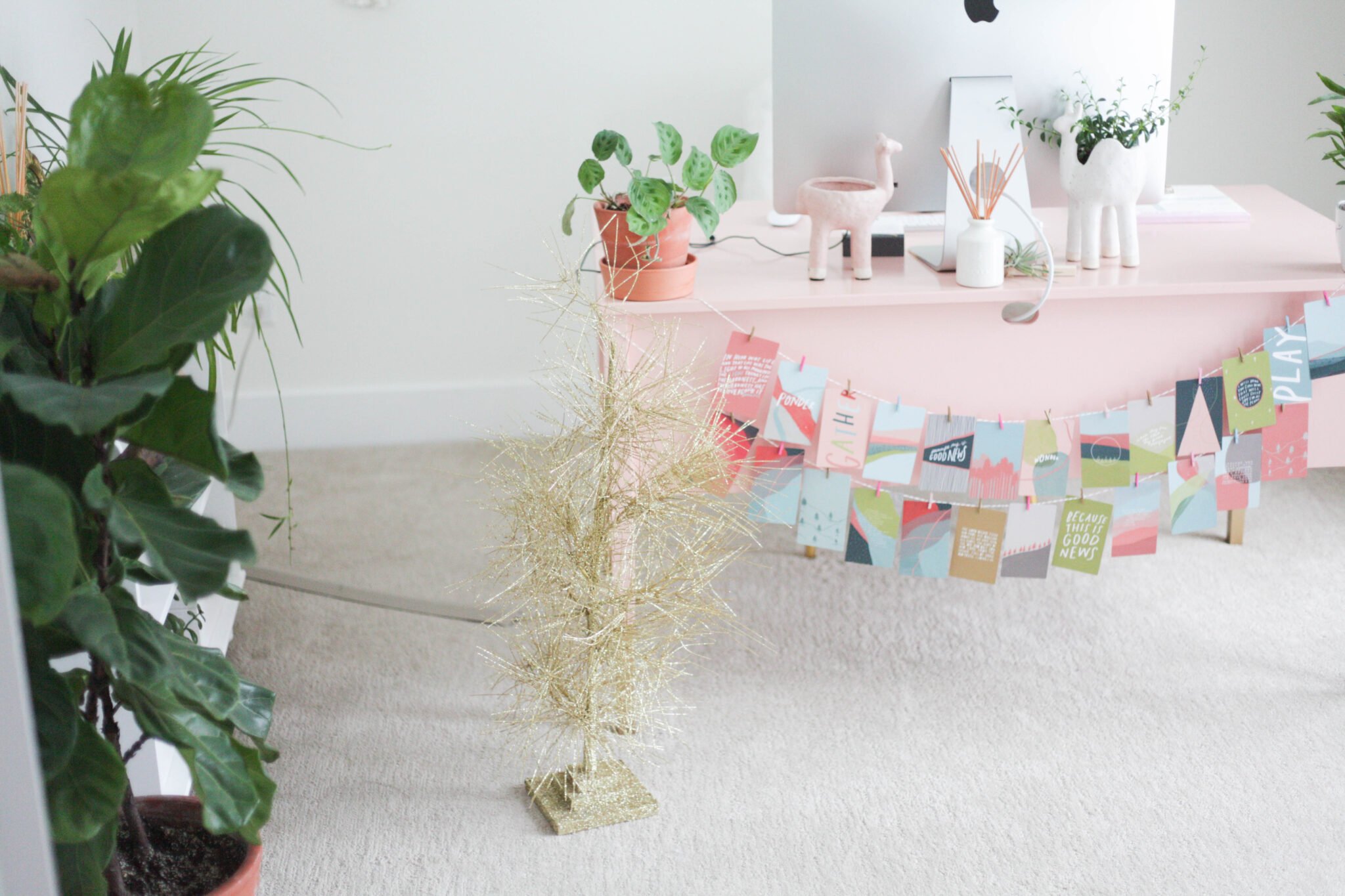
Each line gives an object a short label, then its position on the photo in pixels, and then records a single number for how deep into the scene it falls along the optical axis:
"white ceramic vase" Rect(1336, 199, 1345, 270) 1.90
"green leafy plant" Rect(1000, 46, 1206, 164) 1.90
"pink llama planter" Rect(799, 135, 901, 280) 1.86
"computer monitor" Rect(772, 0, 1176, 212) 1.91
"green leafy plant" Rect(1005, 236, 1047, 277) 1.94
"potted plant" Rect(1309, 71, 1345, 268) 1.86
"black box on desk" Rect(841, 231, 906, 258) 2.05
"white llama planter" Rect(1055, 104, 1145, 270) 1.89
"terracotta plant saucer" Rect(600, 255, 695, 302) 1.83
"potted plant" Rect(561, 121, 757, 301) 1.75
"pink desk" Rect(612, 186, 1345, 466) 1.87
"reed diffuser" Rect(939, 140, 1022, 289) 1.86
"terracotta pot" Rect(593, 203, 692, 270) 1.81
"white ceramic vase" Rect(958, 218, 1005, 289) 1.86
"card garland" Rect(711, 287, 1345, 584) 1.90
